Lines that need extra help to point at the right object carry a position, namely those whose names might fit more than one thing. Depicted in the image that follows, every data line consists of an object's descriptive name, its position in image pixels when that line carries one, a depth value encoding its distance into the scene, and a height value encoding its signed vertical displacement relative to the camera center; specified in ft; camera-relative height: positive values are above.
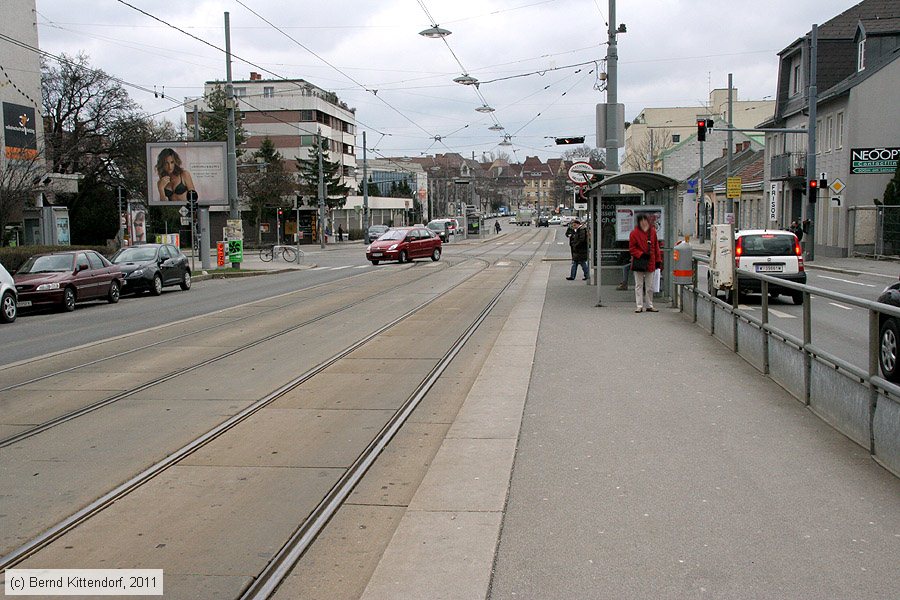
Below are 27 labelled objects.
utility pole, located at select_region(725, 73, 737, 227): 152.05 +10.84
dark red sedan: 72.28 -5.00
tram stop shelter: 63.00 -0.30
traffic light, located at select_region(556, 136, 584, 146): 79.51 +6.38
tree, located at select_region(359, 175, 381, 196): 386.69 +11.54
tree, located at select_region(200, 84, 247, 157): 265.75 +28.14
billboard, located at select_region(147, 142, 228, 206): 141.18 +7.17
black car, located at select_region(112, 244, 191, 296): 87.92 -4.89
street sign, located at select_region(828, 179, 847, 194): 120.06 +3.07
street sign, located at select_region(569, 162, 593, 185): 67.31 +2.85
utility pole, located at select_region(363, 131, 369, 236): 260.23 +2.48
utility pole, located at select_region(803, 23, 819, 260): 121.70 +10.16
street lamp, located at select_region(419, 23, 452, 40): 89.25 +18.01
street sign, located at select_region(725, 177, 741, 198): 148.77 +3.81
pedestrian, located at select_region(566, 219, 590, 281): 84.84 -2.97
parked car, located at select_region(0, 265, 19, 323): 65.77 -5.71
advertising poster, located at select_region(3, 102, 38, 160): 131.75 +13.79
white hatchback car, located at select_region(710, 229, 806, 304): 65.36 -3.13
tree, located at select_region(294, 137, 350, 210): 295.28 +12.46
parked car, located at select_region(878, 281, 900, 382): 22.57 -3.53
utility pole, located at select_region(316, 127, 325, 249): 228.43 +1.69
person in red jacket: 55.16 -2.86
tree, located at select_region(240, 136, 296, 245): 254.06 +8.55
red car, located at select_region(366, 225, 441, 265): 135.85 -4.65
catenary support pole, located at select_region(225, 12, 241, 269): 120.88 +7.85
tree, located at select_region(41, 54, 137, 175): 182.09 +23.45
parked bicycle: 157.99 -6.59
